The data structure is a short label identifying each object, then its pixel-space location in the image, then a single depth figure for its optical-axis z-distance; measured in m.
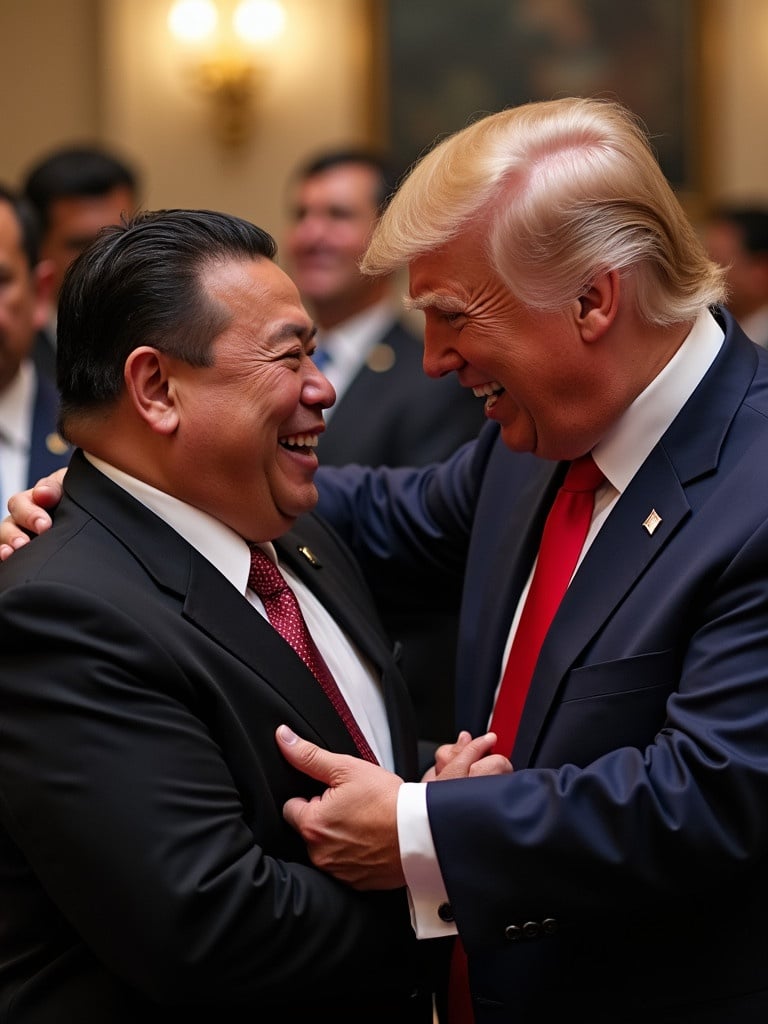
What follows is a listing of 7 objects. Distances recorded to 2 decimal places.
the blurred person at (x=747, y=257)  6.69
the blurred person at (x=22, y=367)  3.50
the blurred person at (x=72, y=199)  4.96
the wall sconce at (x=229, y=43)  7.13
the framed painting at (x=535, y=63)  7.16
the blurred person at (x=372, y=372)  3.79
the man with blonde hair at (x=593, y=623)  1.91
